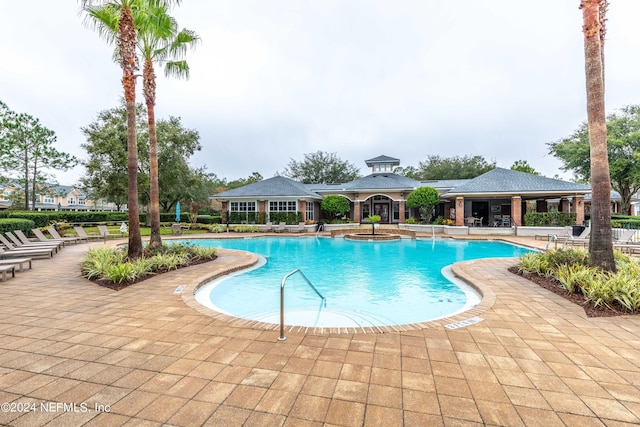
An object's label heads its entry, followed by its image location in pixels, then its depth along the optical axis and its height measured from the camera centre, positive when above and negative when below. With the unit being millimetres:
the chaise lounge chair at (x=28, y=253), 10288 -1337
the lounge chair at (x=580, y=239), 13870 -1337
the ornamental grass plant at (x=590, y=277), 5078 -1367
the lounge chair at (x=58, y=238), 14911 -1180
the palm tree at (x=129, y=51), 8414 +4843
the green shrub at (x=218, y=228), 24000 -1211
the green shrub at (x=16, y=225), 13016 -451
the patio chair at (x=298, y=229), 24236 -1310
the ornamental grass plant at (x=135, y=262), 6992 -1383
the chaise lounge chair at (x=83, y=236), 16344 -1191
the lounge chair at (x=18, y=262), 8009 -1297
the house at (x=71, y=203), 57344 +2645
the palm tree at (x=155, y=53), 9742 +6035
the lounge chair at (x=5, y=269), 7330 -1358
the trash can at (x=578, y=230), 16094 -1053
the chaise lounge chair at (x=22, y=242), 11597 -1116
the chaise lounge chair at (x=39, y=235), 13322 -899
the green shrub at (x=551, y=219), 20312 -550
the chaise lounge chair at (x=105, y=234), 16011 -1303
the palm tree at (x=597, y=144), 6227 +1446
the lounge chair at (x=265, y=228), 24442 -1213
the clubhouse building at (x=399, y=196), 21766 +1391
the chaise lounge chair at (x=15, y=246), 10773 -1214
